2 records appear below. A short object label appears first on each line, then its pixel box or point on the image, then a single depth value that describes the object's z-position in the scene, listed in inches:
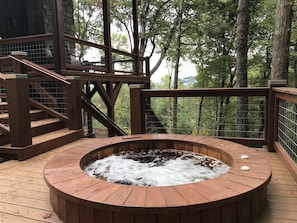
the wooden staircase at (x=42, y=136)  136.6
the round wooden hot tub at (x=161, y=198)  65.2
